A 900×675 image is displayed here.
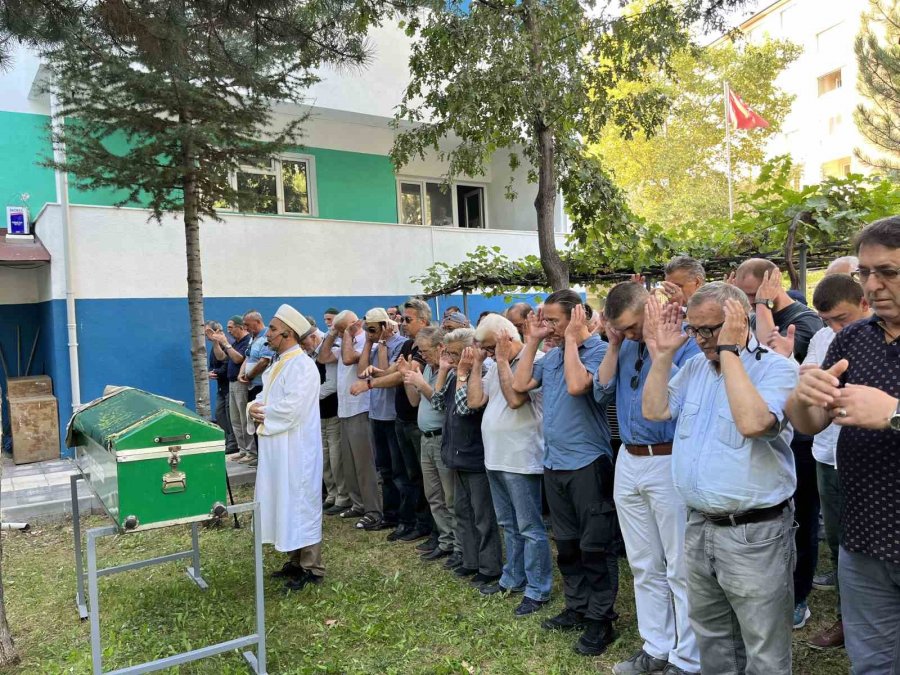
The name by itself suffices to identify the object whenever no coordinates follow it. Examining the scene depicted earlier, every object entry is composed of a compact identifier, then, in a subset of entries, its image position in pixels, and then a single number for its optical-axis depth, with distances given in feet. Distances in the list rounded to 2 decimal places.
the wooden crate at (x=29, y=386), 32.58
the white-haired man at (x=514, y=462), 14.24
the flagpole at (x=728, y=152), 73.81
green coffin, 11.57
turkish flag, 70.18
